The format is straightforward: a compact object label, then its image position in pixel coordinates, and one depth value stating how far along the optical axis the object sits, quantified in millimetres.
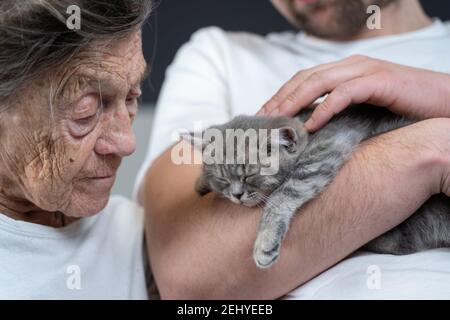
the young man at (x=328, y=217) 1079
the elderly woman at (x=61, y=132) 955
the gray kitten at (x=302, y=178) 1071
